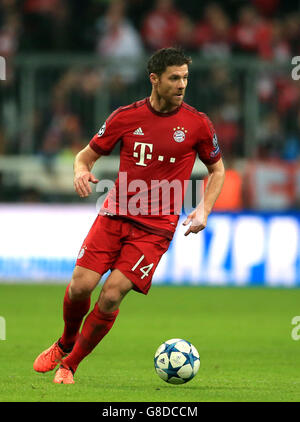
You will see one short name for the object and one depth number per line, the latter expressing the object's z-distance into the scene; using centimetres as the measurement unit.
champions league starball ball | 1419
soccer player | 1423
